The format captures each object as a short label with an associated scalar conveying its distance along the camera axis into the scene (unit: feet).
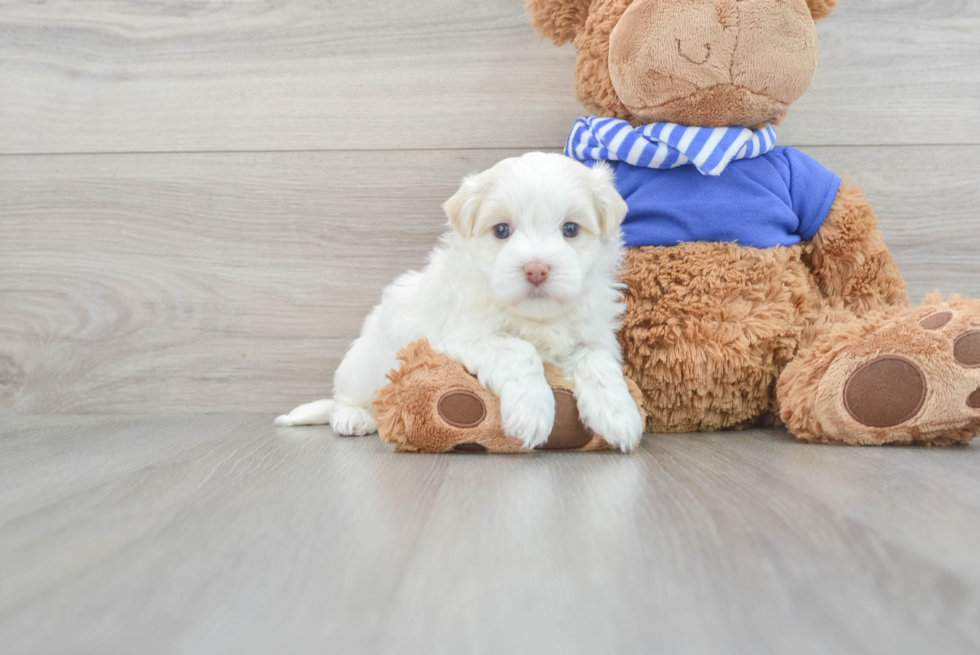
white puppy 2.18
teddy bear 2.22
